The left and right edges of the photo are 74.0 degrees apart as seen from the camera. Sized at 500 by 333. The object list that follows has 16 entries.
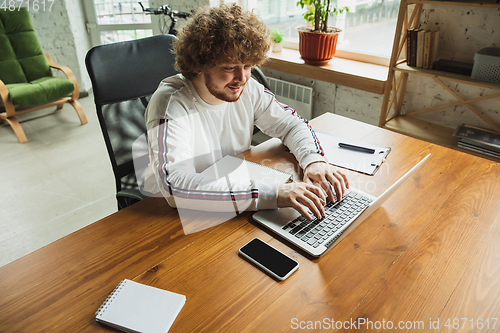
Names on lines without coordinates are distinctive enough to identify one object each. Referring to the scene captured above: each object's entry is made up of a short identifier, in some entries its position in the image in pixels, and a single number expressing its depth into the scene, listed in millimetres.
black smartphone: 757
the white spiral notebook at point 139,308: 634
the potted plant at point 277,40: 2734
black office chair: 1181
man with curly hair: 940
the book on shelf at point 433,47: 1856
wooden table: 661
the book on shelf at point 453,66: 1792
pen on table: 1261
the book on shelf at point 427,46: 1851
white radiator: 2605
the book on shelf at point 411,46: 1896
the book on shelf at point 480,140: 1706
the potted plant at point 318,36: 2198
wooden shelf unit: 1796
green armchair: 3135
